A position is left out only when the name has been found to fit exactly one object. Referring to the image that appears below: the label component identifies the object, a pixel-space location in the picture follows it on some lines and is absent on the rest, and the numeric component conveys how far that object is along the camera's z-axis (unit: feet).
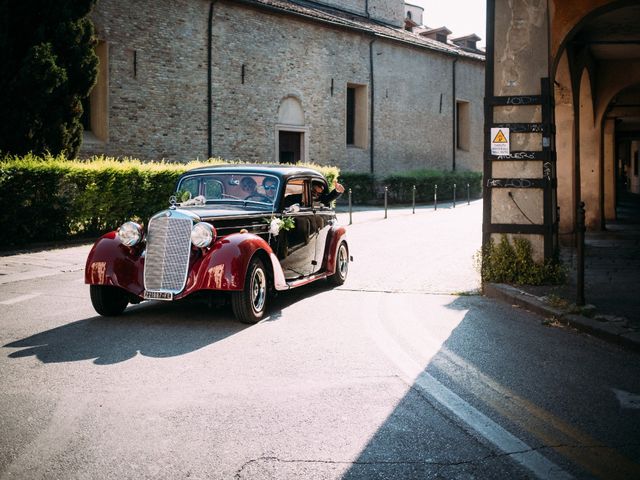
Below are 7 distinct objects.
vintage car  22.04
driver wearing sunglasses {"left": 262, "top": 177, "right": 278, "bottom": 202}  26.16
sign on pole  29.43
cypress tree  50.80
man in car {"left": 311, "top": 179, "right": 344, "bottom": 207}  29.44
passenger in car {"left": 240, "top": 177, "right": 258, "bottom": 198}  26.25
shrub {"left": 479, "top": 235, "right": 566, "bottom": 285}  29.07
